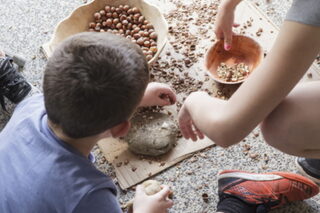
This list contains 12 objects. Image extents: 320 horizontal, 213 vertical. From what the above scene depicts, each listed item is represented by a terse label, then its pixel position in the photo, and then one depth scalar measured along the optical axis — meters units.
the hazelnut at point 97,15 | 1.36
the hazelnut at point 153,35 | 1.31
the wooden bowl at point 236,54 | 1.27
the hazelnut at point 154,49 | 1.25
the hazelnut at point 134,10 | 1.37
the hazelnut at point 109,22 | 1.35
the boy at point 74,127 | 0.68
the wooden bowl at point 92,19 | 1.26
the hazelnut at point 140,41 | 1.28
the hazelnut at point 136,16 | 1.36
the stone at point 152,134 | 1.17
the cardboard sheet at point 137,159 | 1.15
